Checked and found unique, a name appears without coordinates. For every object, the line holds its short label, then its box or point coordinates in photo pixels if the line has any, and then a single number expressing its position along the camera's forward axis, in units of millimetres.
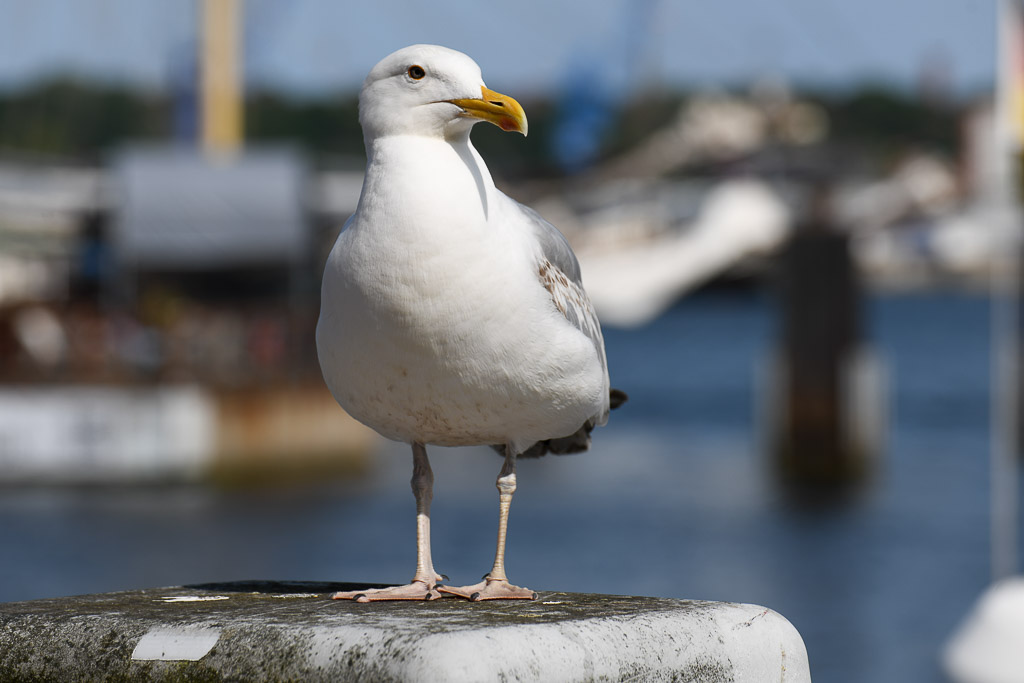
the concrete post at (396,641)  7449
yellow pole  76125
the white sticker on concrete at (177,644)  7762
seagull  8828
